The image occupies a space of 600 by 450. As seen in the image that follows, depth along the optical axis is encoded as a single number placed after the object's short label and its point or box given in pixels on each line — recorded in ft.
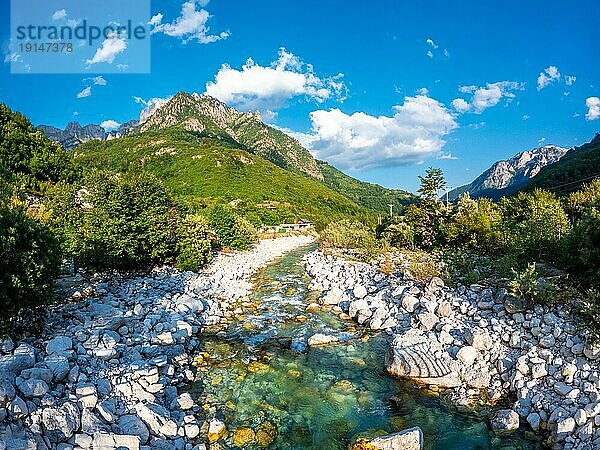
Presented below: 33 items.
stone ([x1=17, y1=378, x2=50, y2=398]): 19.81
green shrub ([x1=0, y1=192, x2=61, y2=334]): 24.36
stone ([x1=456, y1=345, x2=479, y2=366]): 28.91
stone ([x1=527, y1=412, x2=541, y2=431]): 22.11
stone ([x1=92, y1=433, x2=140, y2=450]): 18.44
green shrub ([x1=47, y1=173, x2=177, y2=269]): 47.34
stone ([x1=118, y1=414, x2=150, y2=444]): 20.25
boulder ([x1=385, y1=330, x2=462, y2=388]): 27.78
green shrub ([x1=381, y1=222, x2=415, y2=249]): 72.59
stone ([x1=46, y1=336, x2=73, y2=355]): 25.30
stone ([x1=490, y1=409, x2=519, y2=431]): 22.41
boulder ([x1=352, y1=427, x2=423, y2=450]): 20.30
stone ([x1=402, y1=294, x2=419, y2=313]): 40.47
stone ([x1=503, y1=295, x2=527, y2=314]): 32.94
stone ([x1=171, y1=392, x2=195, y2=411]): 24.31
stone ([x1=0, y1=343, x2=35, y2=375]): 21.38
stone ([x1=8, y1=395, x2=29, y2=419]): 18.29
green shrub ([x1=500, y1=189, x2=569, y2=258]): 38.70
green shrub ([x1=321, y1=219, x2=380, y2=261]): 72.93
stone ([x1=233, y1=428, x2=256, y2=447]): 21.66
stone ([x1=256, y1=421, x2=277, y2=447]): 21.83
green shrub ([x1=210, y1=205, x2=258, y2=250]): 95.81
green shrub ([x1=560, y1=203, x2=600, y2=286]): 29.94
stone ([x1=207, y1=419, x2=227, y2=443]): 21.96
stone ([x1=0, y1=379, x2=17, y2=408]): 18.62
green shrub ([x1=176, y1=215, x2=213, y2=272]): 61.93
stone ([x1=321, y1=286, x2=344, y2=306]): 48.83
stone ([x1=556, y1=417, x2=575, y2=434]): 20.54
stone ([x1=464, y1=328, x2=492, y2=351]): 30.07
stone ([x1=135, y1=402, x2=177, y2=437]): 21.39
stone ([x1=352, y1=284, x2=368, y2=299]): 47.95
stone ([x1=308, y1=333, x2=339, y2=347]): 35.88
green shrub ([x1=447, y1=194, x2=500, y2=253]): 55.47
